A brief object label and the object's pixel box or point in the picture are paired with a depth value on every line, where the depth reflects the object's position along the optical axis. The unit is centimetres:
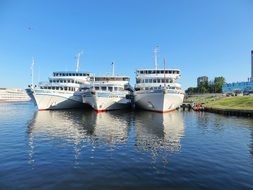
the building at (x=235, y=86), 10996
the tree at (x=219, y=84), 11308
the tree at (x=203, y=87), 11751
